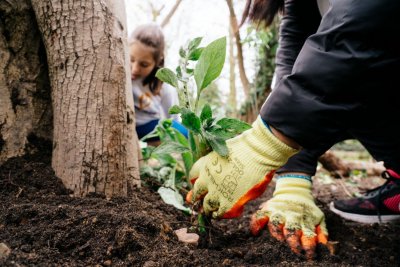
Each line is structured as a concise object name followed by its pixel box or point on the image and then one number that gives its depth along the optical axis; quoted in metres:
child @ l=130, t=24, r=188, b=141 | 3.26
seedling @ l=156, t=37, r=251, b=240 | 1.00
